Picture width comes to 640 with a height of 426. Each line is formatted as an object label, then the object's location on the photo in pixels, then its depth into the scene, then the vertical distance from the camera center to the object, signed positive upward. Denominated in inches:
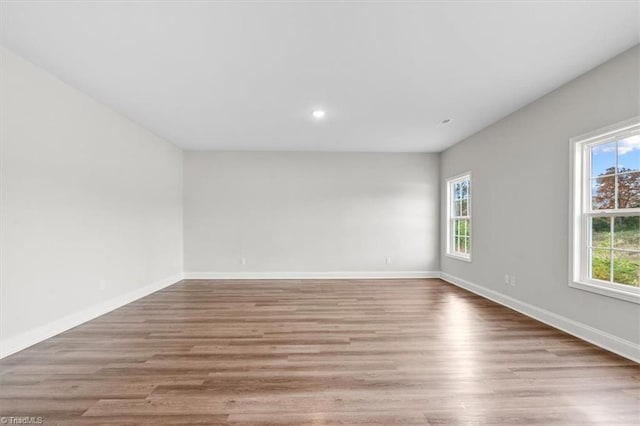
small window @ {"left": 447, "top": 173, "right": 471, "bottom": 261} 199.3 -5.1
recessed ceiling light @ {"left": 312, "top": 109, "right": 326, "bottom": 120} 143.7 +50.5
